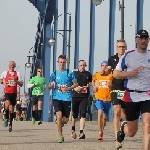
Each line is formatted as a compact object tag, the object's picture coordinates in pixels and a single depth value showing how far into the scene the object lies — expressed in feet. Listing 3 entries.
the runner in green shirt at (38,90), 68.08
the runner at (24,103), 140.15
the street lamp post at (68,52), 112.06
